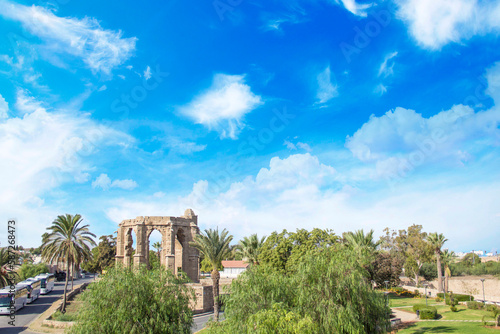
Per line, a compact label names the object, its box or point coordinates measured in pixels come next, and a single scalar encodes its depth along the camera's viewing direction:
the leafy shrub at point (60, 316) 31.37
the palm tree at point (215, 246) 34.22
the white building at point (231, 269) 70.83
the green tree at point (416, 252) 63.47
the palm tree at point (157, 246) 76.79
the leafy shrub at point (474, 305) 34.25
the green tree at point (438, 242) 49.97
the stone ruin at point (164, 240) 46.19
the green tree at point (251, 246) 43.56
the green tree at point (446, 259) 48.31
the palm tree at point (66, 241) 36.22
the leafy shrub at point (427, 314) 31.03
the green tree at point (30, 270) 60.92
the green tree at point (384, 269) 45.56
